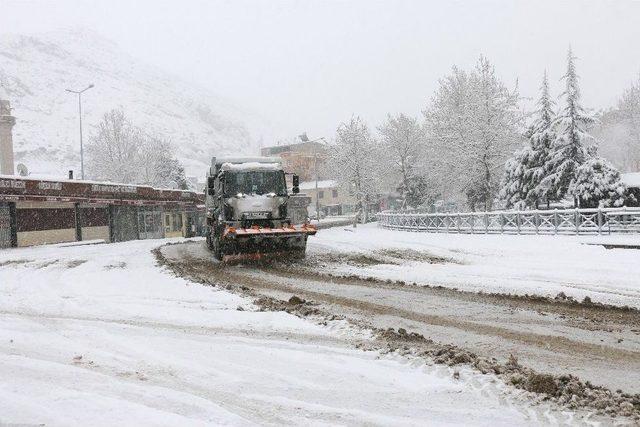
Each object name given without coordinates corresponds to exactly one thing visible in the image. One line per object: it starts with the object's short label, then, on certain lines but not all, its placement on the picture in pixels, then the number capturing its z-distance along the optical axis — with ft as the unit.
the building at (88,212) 92.22
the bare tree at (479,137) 121.60
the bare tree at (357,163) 190.39
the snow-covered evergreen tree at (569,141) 96.12
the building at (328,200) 315.17
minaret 175.32
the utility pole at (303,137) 385.70
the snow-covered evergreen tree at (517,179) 105.50
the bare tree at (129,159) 201.46
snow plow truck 51.75
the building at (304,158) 363.35
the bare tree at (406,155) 180.04
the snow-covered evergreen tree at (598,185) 89.76
